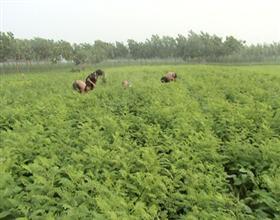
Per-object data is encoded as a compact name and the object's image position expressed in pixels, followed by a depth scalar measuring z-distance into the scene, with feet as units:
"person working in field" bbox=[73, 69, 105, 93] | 28.91
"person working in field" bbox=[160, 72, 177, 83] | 37.76
